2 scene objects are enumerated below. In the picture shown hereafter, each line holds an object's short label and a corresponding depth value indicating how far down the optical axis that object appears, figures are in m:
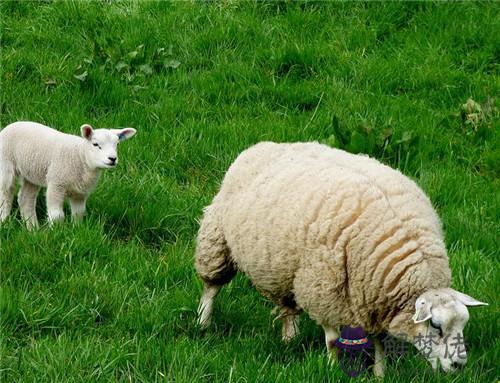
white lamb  10.73
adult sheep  7.79
